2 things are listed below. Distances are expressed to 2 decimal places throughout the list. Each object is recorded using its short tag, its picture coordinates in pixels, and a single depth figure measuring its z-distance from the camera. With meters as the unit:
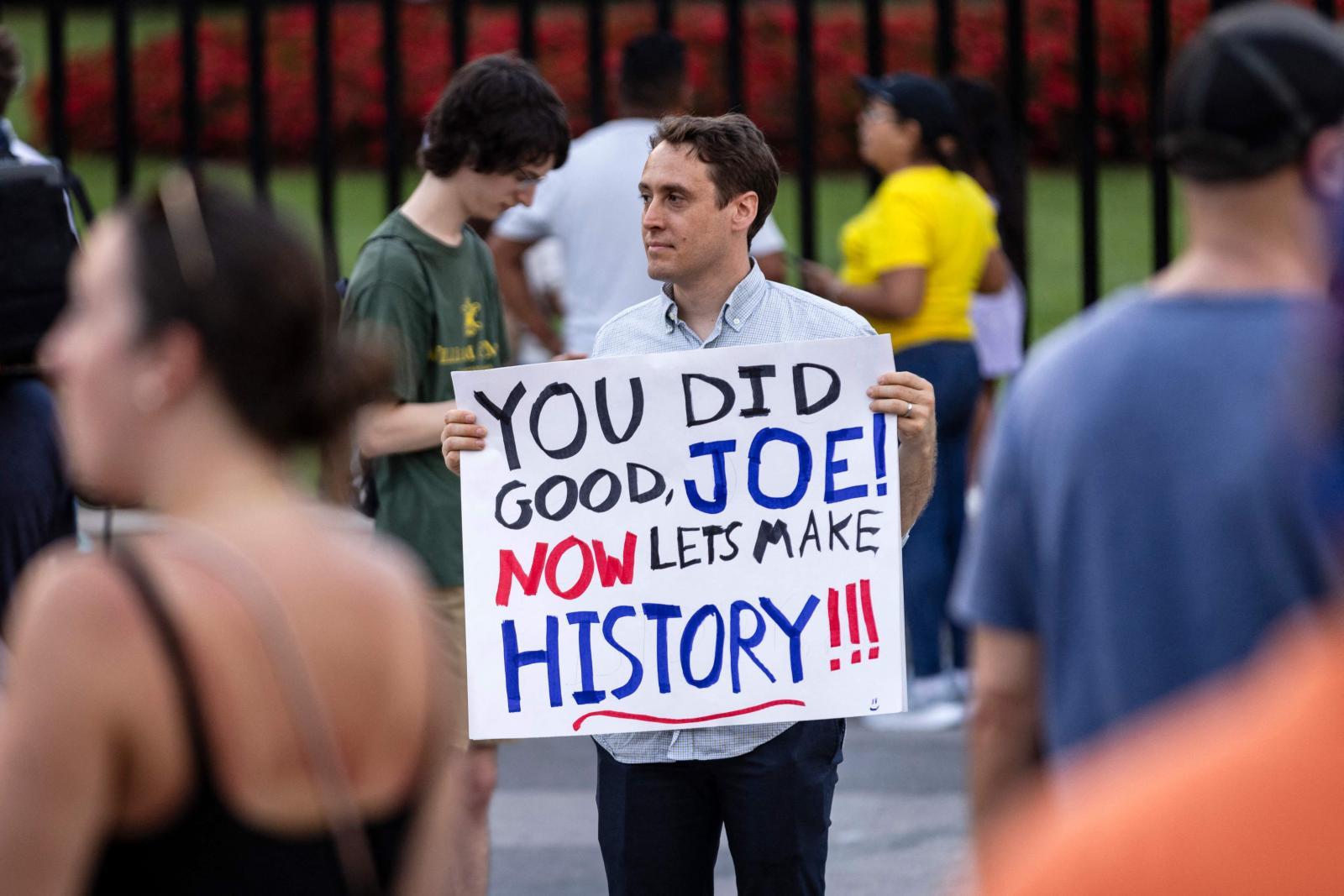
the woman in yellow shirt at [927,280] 12.59
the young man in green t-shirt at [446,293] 8.46
